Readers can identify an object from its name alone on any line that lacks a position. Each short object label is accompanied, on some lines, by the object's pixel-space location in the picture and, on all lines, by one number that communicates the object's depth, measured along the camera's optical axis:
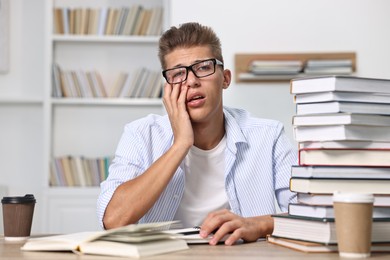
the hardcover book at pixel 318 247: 1.53
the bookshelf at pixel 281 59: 3.56
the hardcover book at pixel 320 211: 1.55
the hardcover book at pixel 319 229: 1.53
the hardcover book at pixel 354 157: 1.58
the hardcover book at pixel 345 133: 1.56
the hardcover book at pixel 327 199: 1.56
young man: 2.07
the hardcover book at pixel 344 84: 1.57
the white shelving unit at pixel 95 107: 4.33
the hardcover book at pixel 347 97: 1.58
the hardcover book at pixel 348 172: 1.57
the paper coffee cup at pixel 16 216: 1.83
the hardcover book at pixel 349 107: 1.57
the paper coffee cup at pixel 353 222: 1.45
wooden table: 1.49
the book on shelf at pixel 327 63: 3.54
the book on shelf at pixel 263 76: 3.53
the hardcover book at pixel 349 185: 1.57
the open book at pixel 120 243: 1.48
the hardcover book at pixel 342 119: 1.55
